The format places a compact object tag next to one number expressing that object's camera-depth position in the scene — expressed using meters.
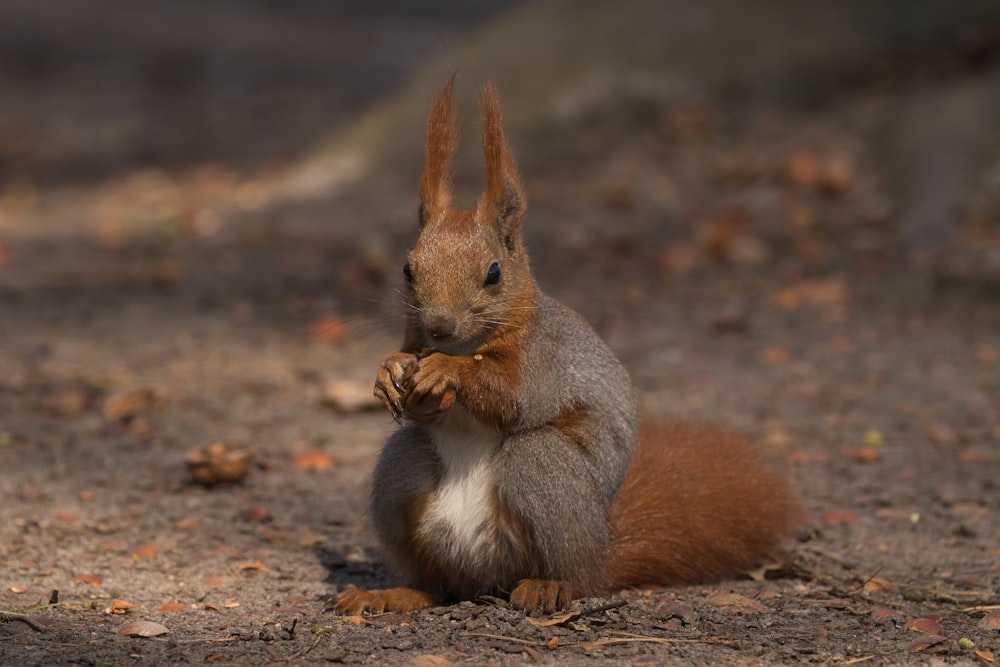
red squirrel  4.70
